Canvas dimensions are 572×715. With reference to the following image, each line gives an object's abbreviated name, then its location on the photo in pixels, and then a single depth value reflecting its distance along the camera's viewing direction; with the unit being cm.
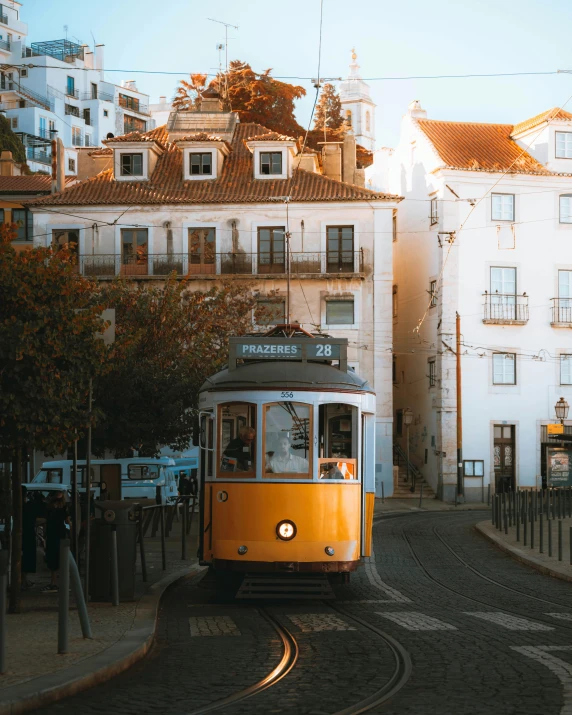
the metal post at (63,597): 1014
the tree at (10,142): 7862
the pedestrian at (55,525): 1616
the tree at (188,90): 6581
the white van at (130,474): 3741
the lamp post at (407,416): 5328
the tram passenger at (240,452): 1504
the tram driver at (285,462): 1491
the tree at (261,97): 6450
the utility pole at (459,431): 4878
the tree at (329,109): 8825
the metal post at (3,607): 869
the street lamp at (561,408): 4878
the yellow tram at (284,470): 1481
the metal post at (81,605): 1094
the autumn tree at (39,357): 1308
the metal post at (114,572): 1383
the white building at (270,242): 4947
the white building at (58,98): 9888
